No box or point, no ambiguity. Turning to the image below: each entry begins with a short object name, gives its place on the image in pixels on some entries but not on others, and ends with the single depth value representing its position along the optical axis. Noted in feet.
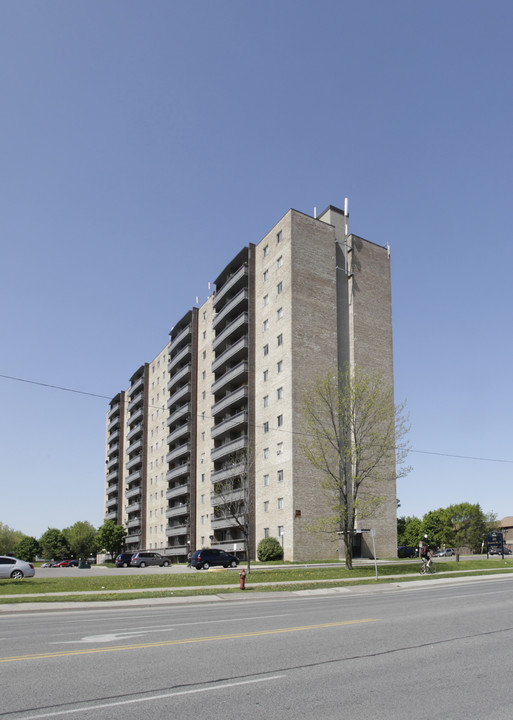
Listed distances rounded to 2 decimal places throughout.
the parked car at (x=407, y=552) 202.39
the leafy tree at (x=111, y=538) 332.80
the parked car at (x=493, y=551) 224.14
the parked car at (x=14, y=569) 123.54
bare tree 174.50
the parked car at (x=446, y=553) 285.31
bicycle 118.65
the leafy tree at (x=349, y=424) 130.21
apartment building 173.58
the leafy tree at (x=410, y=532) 380.52
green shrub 164.86
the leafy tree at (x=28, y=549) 511.73
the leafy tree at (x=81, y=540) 476.95
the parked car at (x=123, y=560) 206.69
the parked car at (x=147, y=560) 199.21
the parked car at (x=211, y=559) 152.76
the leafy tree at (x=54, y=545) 498.28
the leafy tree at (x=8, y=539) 503.20
